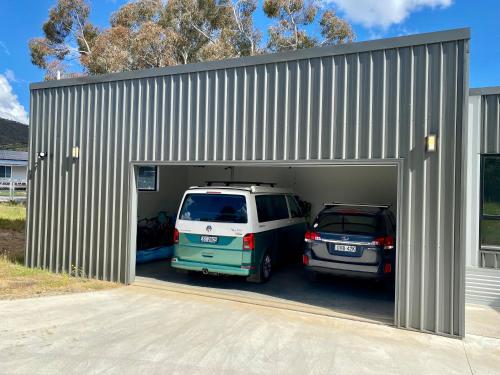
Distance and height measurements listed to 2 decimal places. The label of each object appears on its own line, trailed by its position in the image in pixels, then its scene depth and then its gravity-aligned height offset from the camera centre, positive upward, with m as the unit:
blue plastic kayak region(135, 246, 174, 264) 9.77 -1.53
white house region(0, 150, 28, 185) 44.34 +2.64
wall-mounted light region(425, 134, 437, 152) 5.55 +0.67
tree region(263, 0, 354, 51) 22.59 +9.17
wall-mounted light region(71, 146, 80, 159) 8.37 +0.76
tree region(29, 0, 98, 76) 25.55 +9.83
